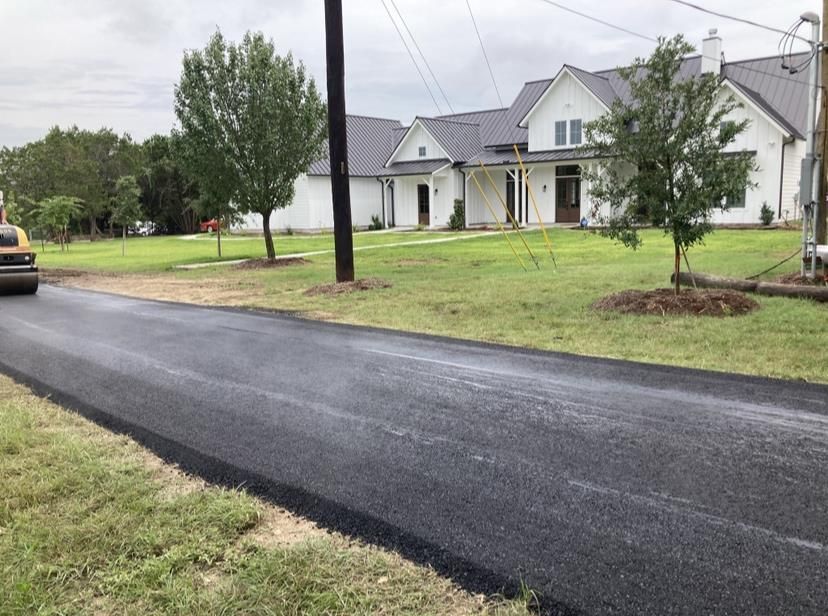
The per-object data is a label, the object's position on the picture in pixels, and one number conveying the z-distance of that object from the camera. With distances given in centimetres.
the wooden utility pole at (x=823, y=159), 1231
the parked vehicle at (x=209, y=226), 5351
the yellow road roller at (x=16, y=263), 1578
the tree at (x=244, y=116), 2094
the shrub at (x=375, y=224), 3947
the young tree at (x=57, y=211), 3694
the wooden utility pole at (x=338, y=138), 1499
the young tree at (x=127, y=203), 3404
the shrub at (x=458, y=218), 3534
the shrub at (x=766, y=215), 2808
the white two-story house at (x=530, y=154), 2873
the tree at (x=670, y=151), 1038
